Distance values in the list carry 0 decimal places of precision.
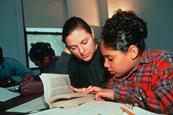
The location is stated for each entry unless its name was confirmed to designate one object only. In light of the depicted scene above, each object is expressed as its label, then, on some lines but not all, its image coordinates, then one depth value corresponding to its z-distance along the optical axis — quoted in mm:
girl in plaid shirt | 984
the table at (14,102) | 1208
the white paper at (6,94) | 1509
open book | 1007
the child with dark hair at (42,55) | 2475
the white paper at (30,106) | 1123
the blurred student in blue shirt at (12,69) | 2893
